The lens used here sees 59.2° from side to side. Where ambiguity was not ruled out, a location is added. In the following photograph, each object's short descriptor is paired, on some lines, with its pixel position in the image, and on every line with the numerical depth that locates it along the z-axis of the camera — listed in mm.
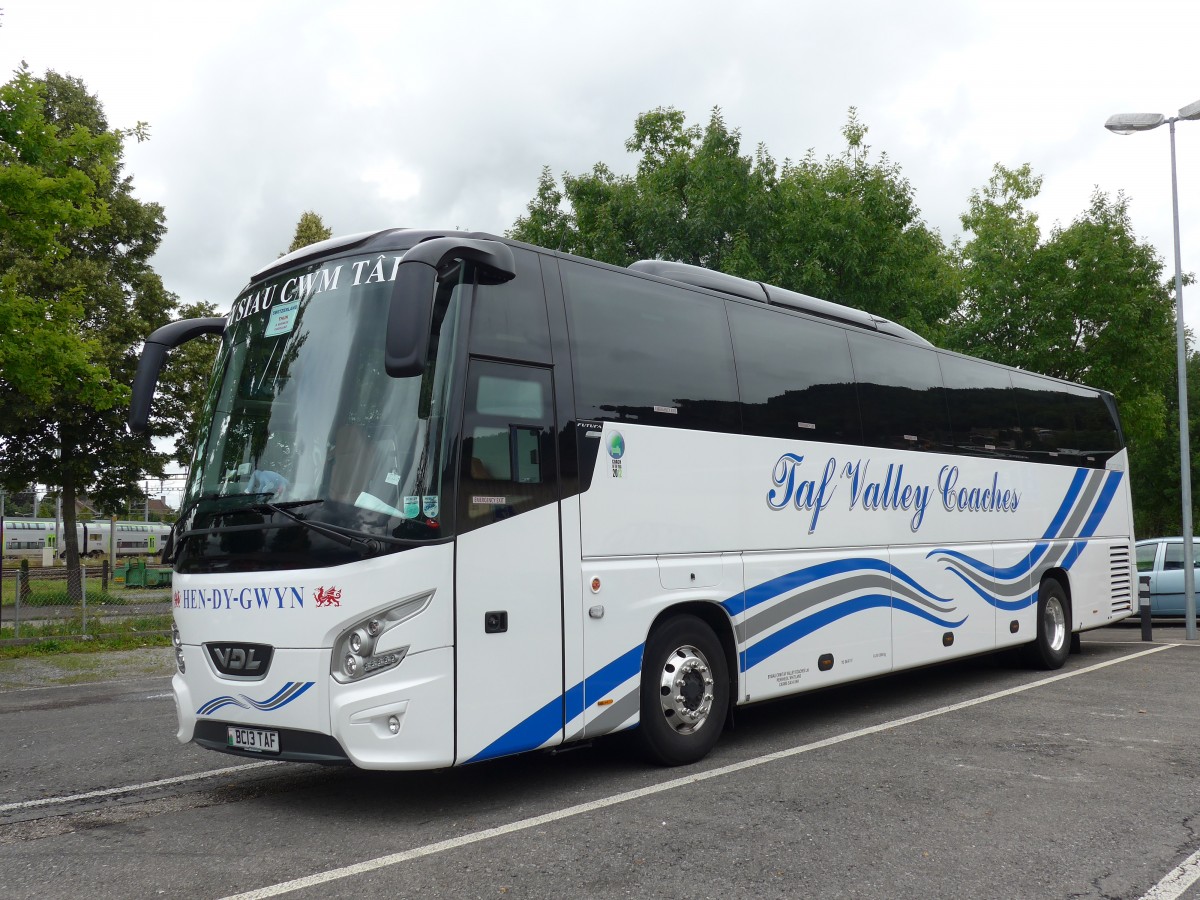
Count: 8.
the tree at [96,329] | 23750
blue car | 19469
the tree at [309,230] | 33625
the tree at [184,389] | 25953
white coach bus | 5719
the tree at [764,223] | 21875
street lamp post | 17578
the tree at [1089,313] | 24672
